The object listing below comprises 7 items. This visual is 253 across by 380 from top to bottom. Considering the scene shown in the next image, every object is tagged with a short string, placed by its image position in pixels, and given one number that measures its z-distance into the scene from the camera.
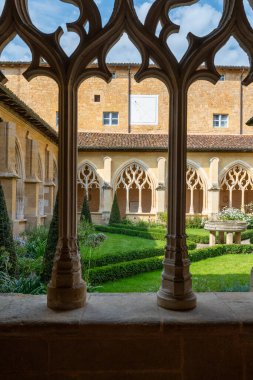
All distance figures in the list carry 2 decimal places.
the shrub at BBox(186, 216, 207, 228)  16.09
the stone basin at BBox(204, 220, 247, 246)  10.50
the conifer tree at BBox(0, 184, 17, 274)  4.93
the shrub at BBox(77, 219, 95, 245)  8.16
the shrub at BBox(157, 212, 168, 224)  16.81
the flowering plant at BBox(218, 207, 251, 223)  11.07
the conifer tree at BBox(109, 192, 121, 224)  16.66
